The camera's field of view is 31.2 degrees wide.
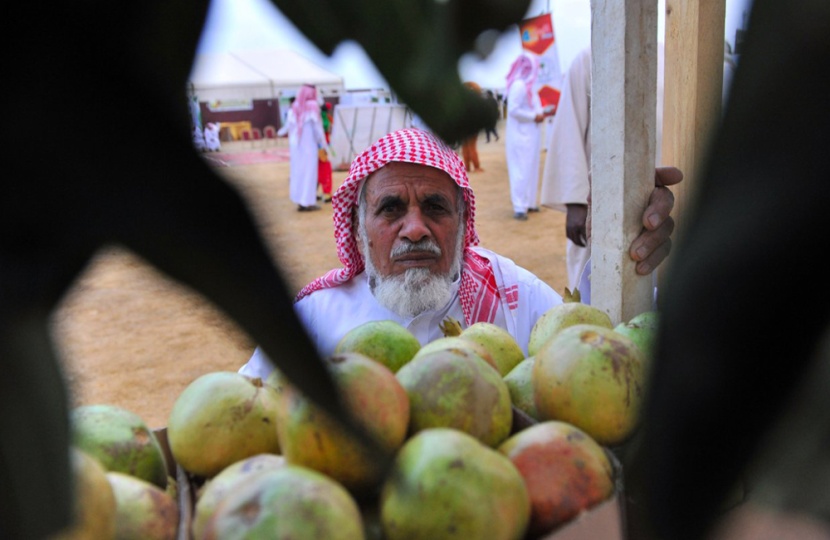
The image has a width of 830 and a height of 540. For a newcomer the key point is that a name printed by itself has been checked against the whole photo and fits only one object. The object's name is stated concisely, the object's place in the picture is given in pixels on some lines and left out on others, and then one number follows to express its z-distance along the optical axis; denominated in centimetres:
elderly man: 198
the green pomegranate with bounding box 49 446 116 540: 49
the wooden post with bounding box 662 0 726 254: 162
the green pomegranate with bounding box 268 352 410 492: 79
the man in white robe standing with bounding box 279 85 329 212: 950
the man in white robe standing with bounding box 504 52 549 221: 788
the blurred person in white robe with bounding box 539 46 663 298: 244
